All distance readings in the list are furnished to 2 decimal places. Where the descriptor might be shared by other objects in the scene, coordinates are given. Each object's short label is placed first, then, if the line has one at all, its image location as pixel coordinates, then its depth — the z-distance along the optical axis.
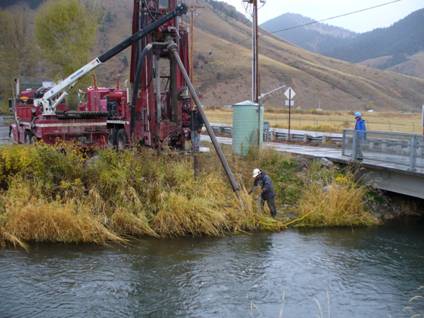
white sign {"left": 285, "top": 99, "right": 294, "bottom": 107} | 30.02
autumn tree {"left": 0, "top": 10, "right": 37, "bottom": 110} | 57.56
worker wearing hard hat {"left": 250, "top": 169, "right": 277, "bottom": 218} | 16.58
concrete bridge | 15.93
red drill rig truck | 21.17
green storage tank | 21.95
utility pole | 27.48
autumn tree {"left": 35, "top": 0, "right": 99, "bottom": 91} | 52.66
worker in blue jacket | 18.38
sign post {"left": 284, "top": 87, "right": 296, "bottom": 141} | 29.72
